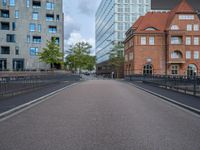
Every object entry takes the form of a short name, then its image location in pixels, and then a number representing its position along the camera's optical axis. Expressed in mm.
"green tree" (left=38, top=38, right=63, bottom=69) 29899
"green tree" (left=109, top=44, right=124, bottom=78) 42513
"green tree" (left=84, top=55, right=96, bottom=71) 39178
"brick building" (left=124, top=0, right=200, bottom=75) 34984
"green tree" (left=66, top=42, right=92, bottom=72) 38847
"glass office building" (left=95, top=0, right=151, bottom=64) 48766
